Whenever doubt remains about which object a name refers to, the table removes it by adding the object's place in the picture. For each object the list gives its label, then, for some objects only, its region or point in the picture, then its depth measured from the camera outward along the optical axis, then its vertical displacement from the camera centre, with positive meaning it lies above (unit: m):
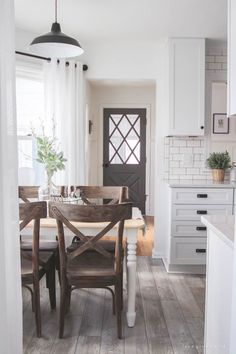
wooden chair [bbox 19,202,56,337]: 2.02 -0.76
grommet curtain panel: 3.56 +0.53
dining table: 2.24 -0.54
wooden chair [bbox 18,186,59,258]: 2.63 -0.72
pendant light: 2.28 +0.83
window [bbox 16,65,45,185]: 3.56 +0.41
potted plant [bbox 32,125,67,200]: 2.76 -0.03
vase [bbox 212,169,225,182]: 3.70 -0.21
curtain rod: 3.40 +1.09
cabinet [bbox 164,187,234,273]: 3.38 -0.64
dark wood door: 5.97 +0.13
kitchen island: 1.38 -0.59
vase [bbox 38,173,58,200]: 2.80 -0.30
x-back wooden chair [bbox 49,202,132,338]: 2.00 -0.64
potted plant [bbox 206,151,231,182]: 3.71 -0.08
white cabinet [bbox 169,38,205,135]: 3.56 +0.79
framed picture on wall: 3.87 +0.40
